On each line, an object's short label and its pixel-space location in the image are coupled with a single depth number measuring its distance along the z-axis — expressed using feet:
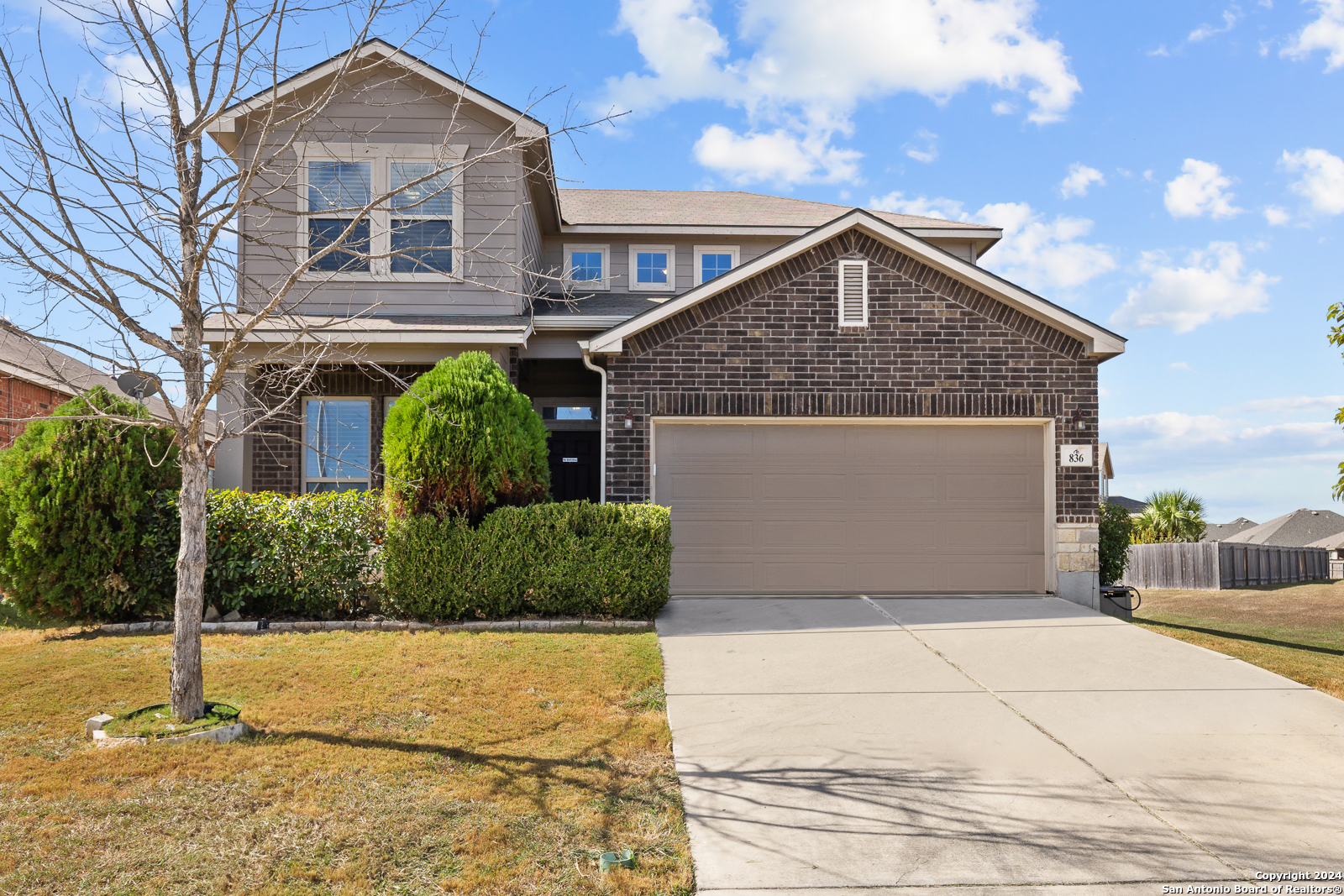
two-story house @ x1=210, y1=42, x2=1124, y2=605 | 34.76
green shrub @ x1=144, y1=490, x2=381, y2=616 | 28.71
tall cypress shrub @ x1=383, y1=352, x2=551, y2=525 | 28.55
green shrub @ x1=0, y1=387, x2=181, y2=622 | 26.99
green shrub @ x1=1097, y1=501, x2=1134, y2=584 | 37.63
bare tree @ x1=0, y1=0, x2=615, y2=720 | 17.11
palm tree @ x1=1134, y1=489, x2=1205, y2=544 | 85.46
